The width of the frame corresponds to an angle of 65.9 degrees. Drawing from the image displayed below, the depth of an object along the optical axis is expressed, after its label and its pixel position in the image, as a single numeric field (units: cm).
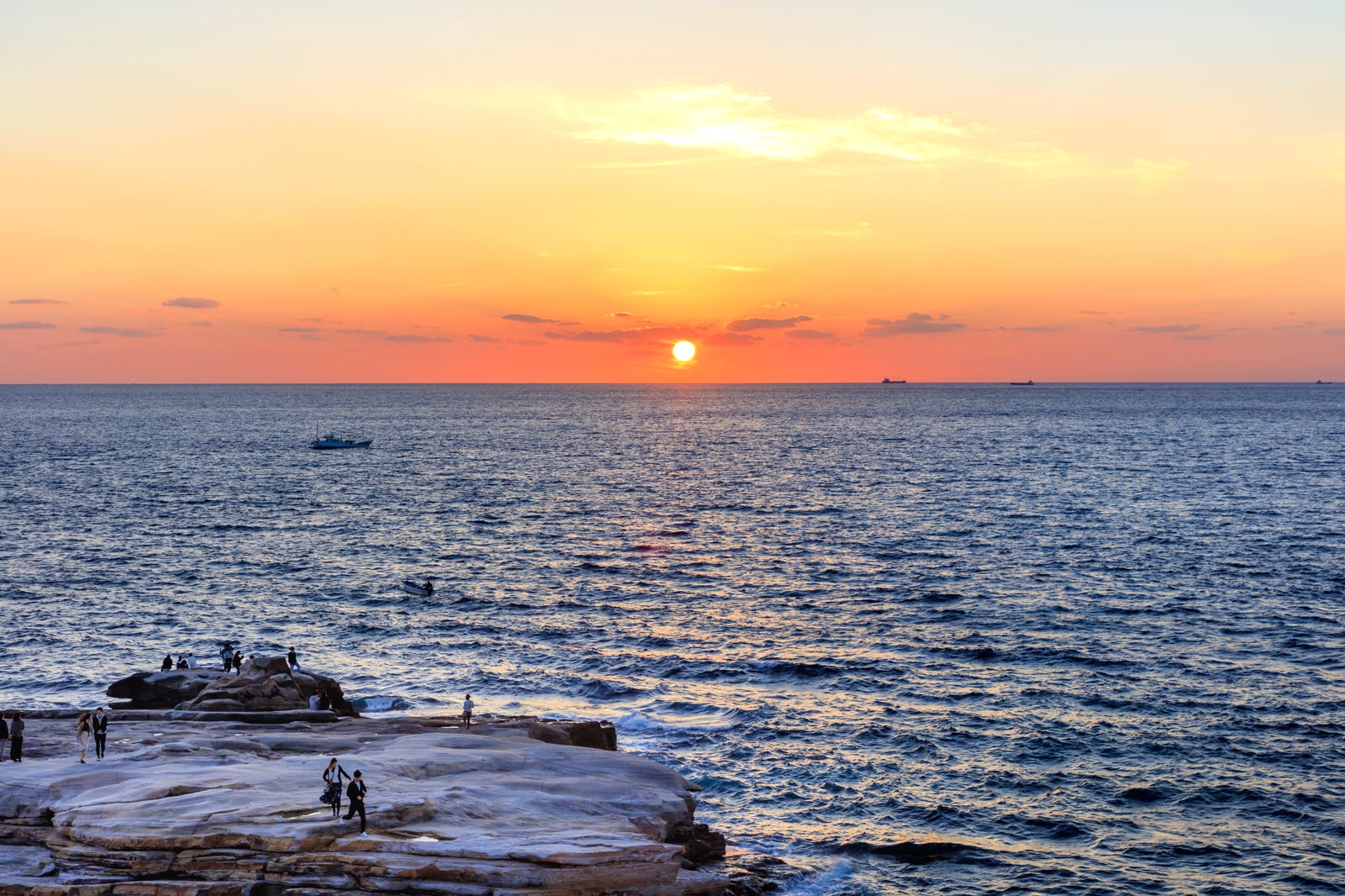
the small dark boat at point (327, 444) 19775
